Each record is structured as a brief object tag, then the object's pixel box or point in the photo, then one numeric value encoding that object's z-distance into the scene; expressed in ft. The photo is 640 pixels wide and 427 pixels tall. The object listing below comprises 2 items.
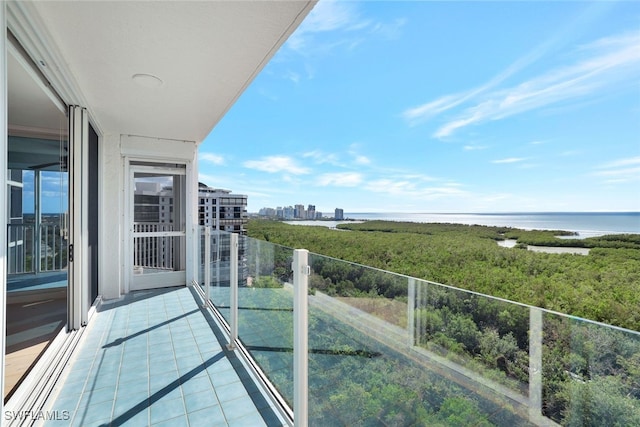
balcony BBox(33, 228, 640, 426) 2.54
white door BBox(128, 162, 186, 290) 16.20
